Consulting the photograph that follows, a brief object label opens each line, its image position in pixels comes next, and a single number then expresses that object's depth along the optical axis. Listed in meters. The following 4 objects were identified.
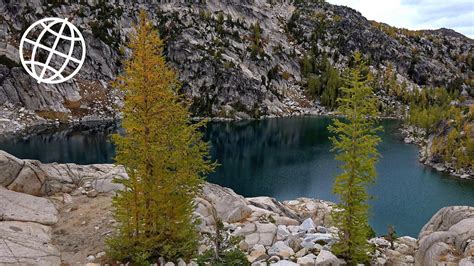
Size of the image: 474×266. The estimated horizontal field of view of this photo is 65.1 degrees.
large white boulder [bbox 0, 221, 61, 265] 17.34
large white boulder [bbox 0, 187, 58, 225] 21.95
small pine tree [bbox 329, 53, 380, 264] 21.67
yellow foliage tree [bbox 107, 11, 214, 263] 17.66
